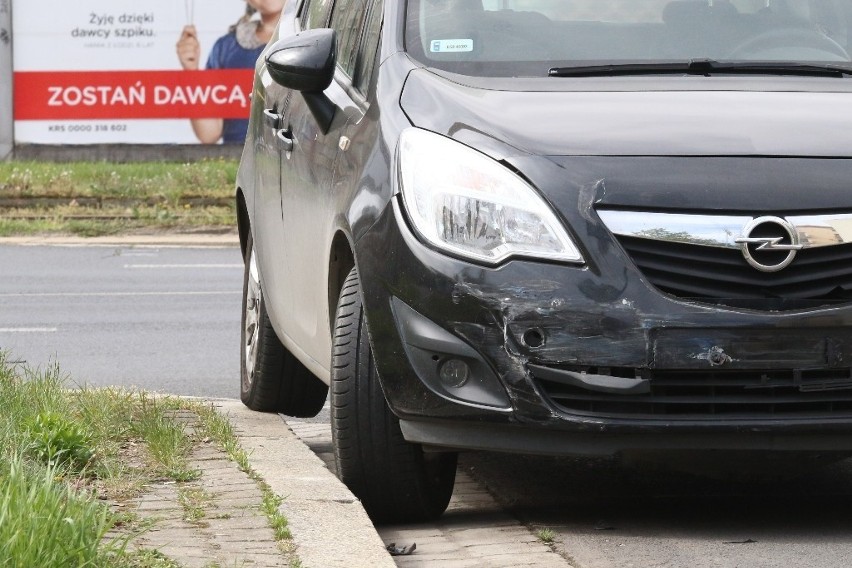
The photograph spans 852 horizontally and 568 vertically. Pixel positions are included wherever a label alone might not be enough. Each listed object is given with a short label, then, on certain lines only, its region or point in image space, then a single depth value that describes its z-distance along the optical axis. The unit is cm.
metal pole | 5222
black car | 878
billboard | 5269
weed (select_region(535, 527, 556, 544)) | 951
